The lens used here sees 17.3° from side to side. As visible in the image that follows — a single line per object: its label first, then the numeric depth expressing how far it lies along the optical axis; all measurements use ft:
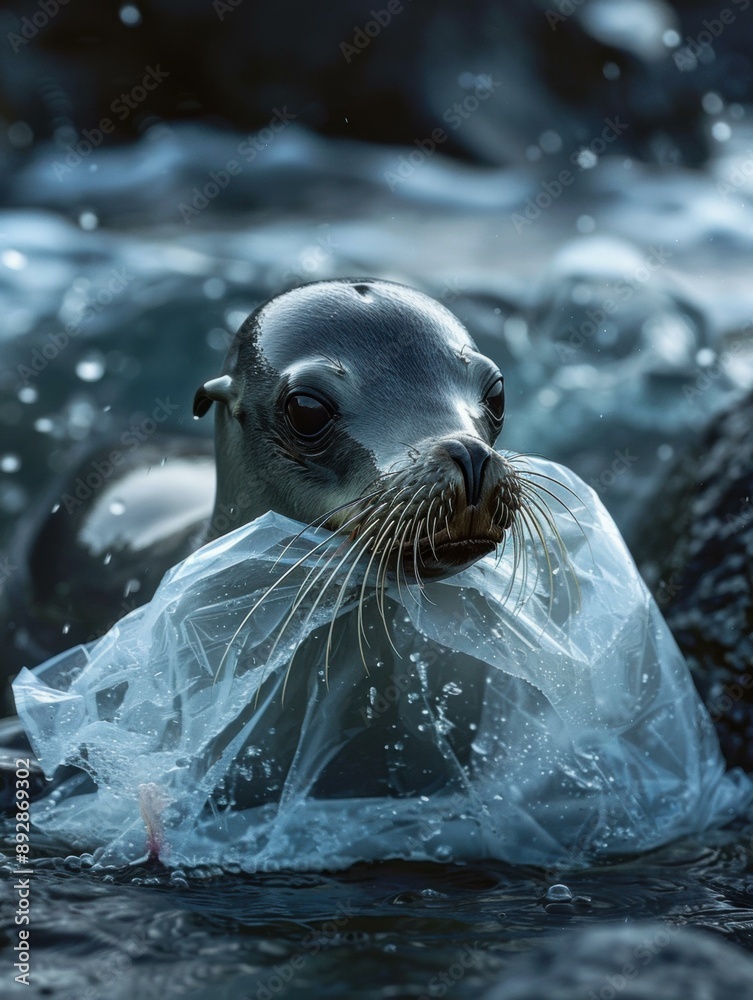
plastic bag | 19.48
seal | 17.80
